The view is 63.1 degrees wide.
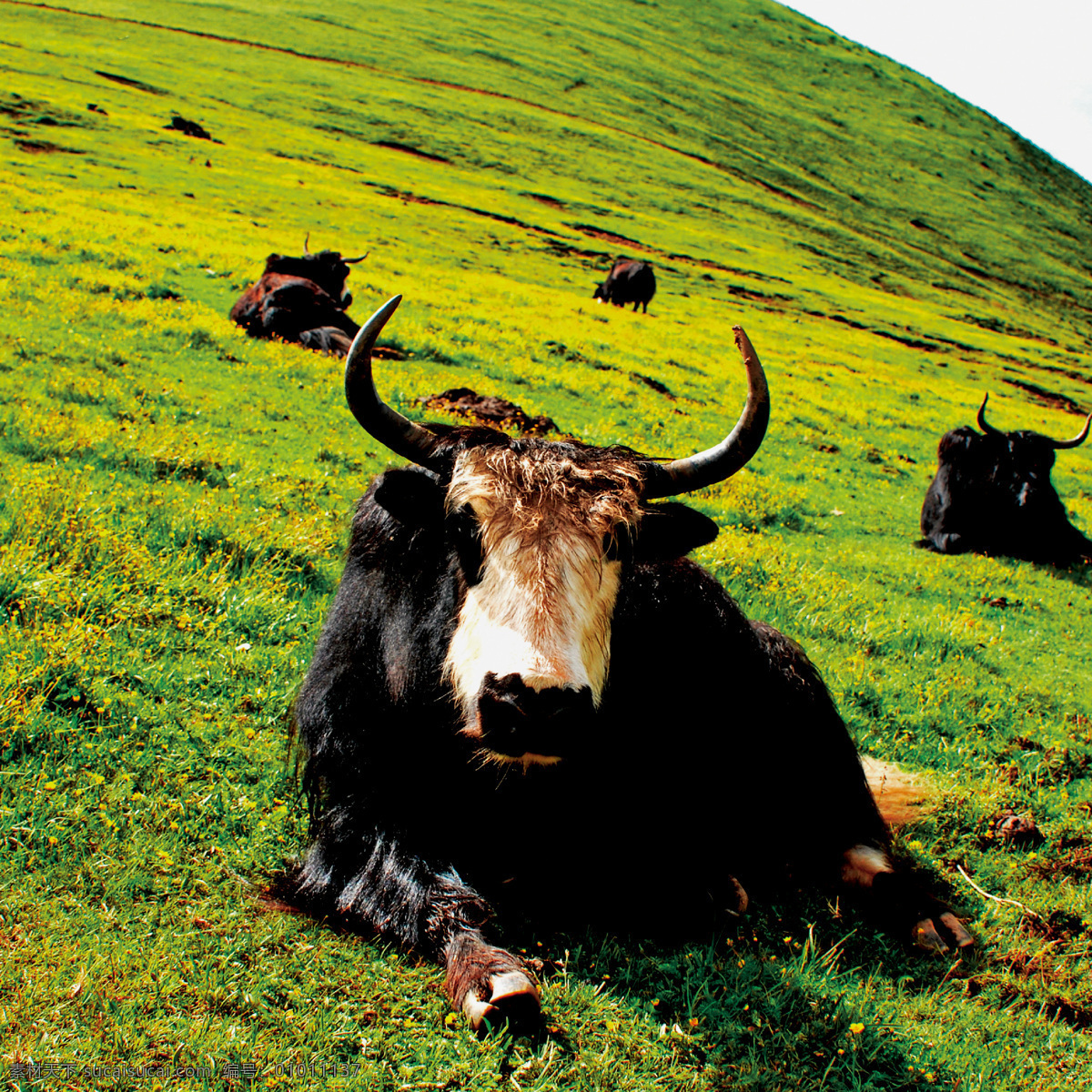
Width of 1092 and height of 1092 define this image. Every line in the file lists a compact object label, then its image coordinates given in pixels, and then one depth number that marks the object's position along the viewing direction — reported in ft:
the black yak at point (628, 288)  110.22
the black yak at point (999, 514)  41.86
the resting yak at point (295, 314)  47.06
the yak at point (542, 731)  11.00
